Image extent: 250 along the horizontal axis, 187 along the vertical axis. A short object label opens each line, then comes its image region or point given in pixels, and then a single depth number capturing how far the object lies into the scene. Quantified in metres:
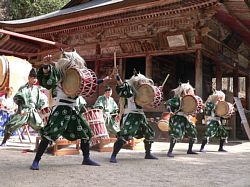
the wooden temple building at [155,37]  10.42
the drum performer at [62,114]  4.12
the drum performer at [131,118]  5.05
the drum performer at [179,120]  6.05
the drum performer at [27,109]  6.32
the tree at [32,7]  22.98
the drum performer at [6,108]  8.87
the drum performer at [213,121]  6.99
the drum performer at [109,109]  7.23
